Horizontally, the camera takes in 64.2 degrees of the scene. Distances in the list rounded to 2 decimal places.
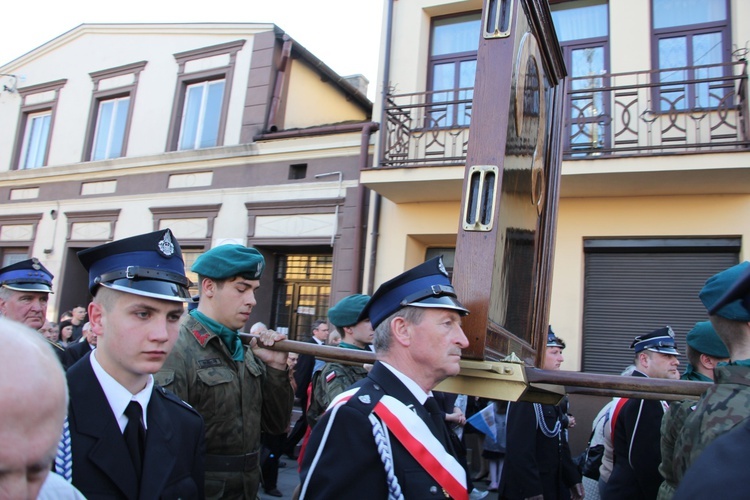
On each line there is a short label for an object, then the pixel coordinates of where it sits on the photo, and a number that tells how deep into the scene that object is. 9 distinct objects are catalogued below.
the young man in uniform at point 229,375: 2.47
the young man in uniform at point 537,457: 3.89
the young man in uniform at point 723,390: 1.70
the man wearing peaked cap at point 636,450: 3.61
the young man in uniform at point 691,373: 2.59
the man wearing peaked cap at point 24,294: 3.93
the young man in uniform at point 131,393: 1.66
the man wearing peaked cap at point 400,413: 1.73
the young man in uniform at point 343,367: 3.72
